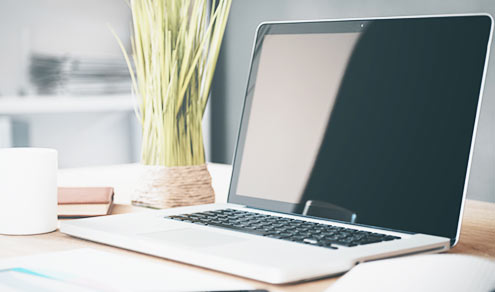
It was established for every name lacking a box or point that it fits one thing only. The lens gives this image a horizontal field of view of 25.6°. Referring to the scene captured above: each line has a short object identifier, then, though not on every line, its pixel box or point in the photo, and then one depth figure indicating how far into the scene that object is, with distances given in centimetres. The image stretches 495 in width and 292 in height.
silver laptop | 106
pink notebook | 126
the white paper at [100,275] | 95
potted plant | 135
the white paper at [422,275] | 92
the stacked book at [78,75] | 242
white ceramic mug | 116
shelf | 233
